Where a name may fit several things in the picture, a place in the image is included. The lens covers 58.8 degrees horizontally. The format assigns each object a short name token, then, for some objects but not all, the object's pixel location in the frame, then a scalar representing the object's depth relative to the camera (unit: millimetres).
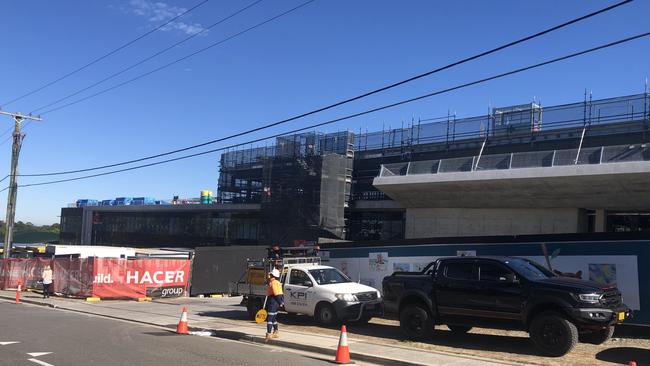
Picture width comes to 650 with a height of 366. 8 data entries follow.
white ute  15852
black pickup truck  10734
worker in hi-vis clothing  13523
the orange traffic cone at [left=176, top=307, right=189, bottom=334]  14891
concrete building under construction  27281
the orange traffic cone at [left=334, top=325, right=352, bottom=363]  10703
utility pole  34281
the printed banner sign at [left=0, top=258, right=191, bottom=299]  26359
